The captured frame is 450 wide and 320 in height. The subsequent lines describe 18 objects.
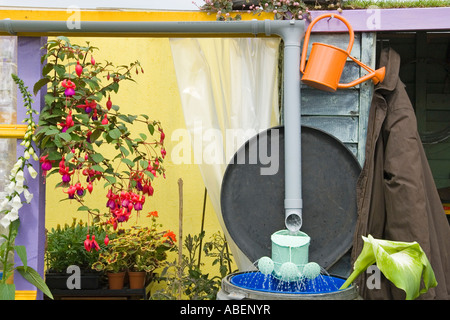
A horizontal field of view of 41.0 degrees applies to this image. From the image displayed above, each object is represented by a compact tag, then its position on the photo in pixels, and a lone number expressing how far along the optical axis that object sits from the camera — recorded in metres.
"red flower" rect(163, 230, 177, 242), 3.78
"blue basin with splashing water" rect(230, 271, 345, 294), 2.60
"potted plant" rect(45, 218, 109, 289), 3.60
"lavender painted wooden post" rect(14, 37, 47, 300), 2.83
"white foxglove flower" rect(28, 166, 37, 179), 2.67
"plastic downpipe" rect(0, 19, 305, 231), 2.87
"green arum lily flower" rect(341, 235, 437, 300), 2.14
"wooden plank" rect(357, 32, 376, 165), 3.05
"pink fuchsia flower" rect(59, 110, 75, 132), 2.67
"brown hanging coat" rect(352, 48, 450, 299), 2.76
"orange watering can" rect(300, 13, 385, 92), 2.93
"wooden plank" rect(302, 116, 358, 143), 3.08
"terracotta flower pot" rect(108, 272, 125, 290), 3.61
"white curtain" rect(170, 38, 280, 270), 3.08
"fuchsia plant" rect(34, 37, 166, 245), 2.66
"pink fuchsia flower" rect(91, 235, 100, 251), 2.66
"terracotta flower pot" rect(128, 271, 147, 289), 3.62
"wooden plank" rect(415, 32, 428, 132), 4.71
